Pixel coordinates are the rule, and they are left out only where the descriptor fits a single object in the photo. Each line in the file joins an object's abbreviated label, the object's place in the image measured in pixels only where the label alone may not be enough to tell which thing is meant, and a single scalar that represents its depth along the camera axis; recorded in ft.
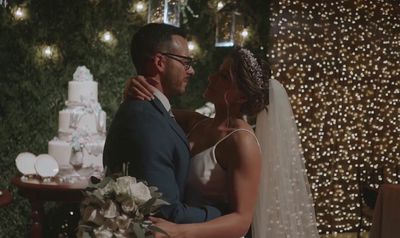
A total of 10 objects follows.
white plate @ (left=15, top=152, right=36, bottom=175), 17.04
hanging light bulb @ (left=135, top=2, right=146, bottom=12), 20.76
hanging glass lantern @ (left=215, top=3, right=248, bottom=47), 19.16
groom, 6.34
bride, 6.82
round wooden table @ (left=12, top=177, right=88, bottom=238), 15.75
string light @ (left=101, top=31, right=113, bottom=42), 20.40
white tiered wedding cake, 16.98
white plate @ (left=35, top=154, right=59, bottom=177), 16.33
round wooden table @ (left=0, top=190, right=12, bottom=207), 14.63
